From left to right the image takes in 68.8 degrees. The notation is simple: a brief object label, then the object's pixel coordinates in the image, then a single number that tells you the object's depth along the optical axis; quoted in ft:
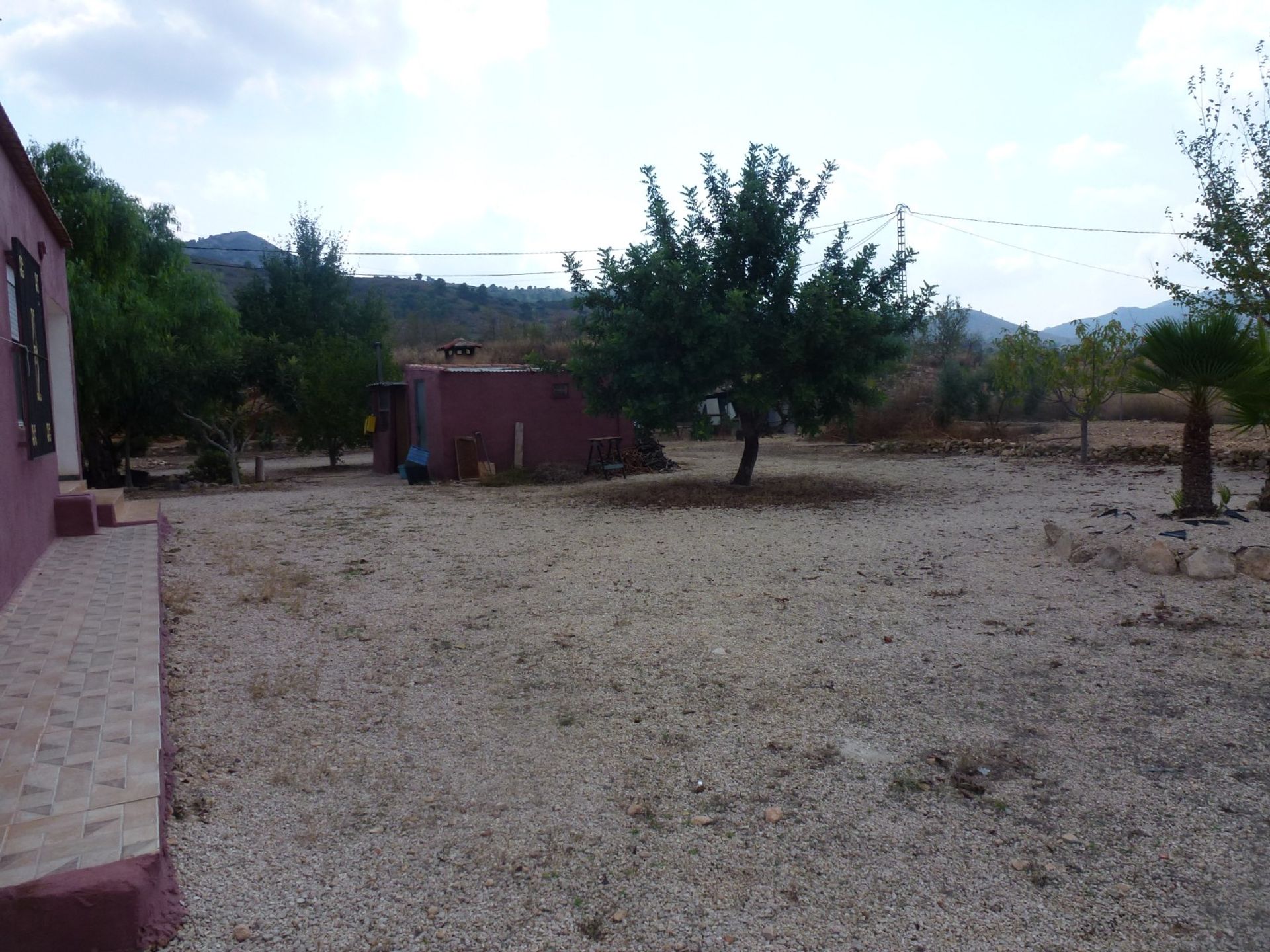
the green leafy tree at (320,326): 68.49
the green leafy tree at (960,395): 78.95
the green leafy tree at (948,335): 124.67
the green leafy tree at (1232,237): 45.09
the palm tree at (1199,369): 28.25
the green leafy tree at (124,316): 53.01
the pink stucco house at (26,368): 20.80
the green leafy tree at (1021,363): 59.47
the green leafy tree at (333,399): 67.92
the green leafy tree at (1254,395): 27.50
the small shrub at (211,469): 61.77
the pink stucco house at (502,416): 57.67
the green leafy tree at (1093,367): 55.83
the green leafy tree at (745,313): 41.19
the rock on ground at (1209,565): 21.39
